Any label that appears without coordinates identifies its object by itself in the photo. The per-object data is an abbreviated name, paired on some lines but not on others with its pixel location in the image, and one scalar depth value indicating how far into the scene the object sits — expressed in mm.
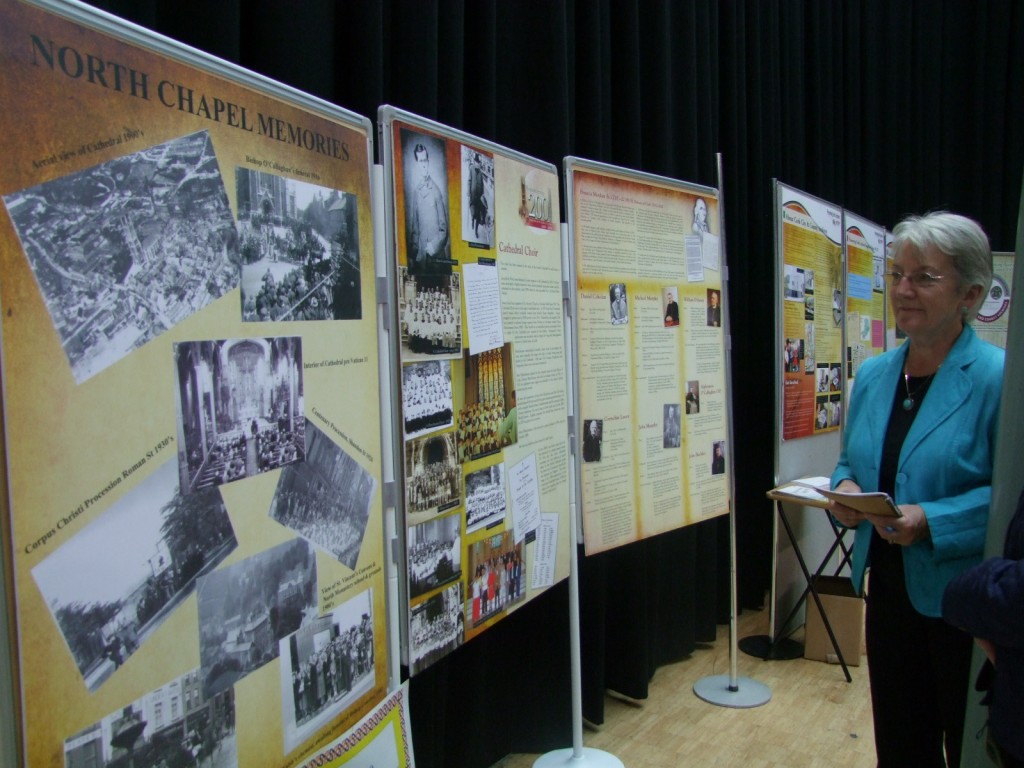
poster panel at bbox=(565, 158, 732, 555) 2244
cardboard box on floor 3260
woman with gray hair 1570
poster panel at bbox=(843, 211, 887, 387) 3807
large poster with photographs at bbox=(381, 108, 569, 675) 1575
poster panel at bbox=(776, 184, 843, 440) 3193
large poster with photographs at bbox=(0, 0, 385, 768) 930
